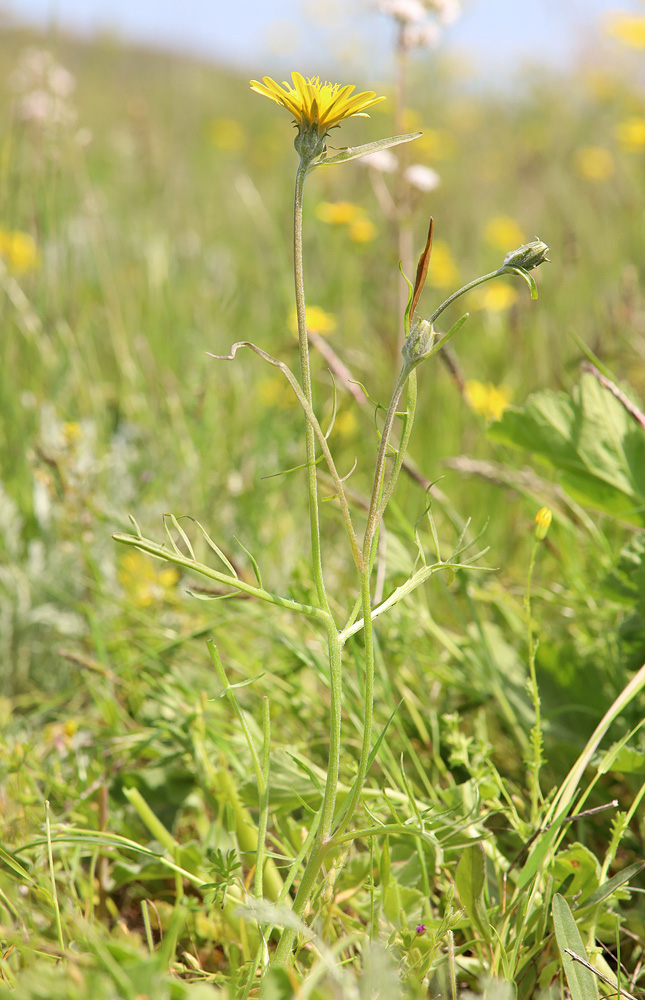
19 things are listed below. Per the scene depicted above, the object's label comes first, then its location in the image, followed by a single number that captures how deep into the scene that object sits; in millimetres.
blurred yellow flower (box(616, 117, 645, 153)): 2299
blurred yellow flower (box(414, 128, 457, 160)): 3947
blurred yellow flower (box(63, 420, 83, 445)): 1355
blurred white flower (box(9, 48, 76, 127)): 1694
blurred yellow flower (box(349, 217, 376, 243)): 2404
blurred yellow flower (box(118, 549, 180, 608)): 1346
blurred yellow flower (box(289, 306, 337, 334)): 2076
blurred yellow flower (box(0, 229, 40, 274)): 2254
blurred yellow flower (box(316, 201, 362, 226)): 2334
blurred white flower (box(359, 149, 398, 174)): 1746
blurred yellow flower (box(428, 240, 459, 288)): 2748
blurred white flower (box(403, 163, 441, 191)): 1766
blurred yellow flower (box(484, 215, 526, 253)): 3402
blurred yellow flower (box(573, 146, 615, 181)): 4377
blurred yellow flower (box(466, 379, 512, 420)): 1755
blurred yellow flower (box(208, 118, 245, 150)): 5586
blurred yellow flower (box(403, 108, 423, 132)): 4219
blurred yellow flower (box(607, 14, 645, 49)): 2881
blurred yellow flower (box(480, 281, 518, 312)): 2510
